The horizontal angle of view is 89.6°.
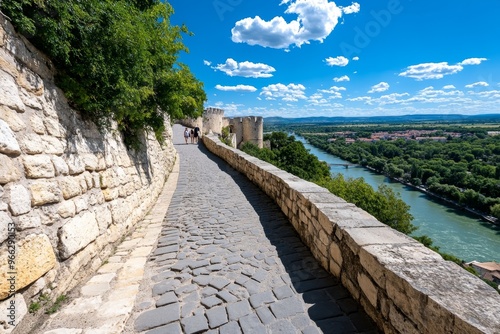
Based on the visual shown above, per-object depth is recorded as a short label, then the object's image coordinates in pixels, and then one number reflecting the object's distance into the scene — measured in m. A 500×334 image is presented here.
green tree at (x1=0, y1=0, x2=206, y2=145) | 2.38
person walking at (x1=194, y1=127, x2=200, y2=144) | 19.92
